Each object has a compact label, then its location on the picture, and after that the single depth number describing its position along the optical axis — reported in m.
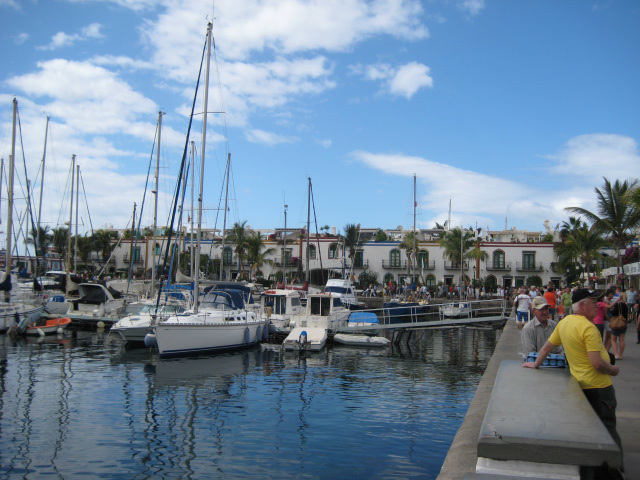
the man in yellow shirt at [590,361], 5.47
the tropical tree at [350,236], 71.81
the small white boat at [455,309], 43.96
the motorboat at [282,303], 31.09
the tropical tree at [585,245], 45.19
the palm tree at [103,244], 74.12
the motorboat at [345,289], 37.43
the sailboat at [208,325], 22.58
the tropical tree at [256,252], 66.62
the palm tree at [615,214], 29.59
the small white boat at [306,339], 25.03
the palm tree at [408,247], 64.12
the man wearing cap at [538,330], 8.13
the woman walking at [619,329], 13.48
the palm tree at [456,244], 63.97
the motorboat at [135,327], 25.70
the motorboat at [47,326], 28.62
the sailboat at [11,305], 28.44
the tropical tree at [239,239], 66.38
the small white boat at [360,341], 27.58
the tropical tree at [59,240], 70.44
